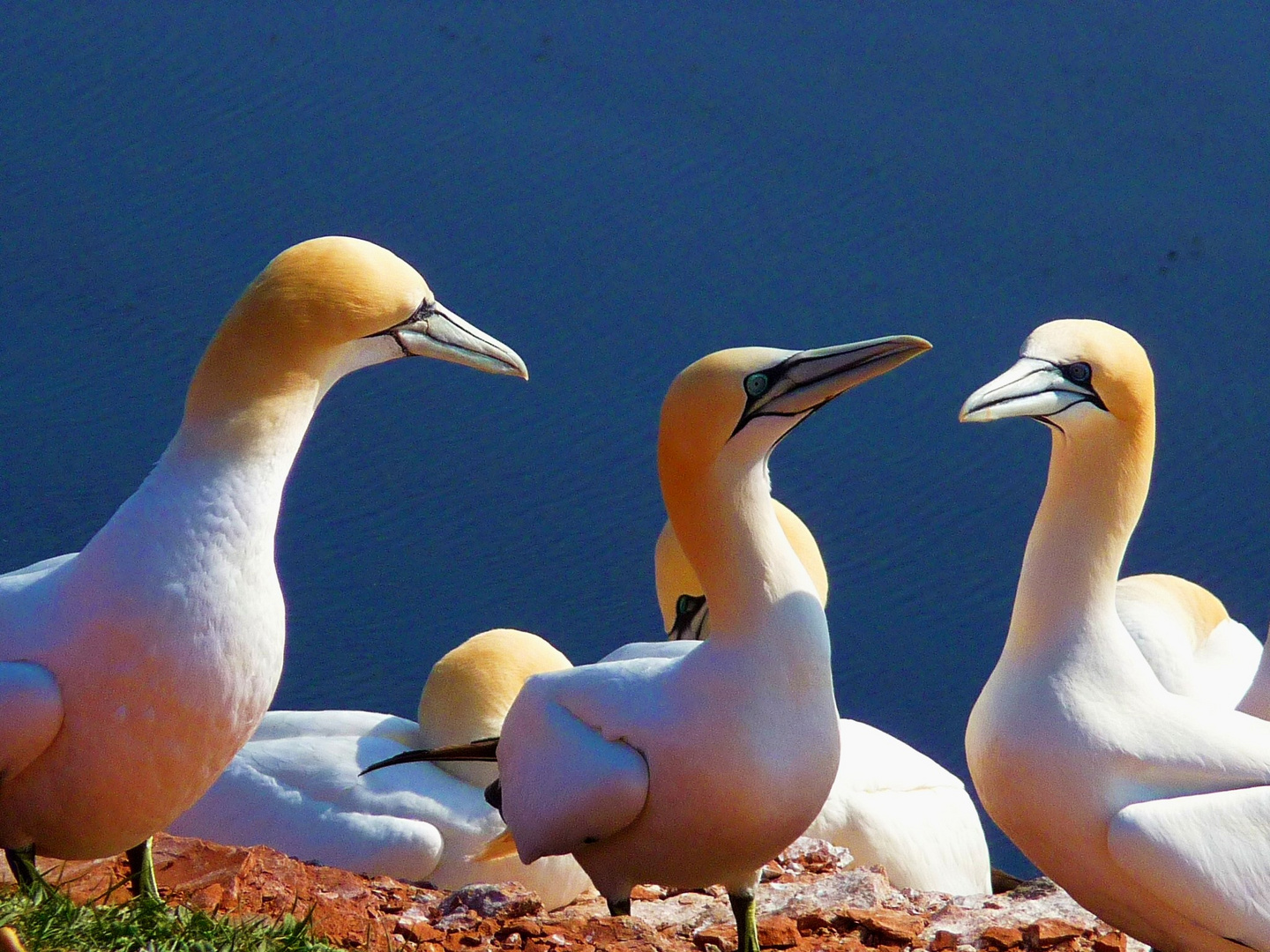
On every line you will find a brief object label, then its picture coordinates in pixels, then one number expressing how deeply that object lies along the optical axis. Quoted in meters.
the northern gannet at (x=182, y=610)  6.52
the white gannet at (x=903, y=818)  9.51
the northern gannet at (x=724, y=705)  7.30
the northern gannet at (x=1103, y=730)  6.96
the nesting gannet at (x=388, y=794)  9.64
